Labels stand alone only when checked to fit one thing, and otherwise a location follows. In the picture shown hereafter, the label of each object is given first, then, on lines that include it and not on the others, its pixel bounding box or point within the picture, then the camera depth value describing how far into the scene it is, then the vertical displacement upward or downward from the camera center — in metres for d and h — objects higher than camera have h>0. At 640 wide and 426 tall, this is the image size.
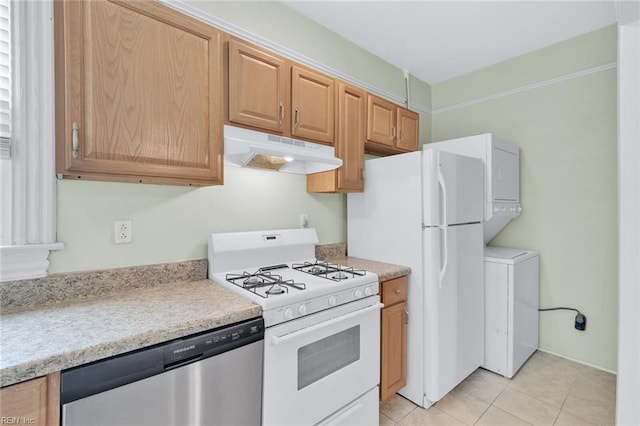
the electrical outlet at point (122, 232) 1.54 -0.10
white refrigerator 2.01 -0.25
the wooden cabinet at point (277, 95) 1.64 +0.70
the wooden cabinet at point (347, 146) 2.18 +0.48
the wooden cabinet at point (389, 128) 2.43 +0.72
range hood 1.58 +0.33
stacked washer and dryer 2.39 -0.54
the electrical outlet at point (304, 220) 2.34 -0.06
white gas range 1.37 -0.57
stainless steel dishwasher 0.94 -0.60
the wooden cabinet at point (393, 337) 1.92 -0.81
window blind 1.25 +0.54
